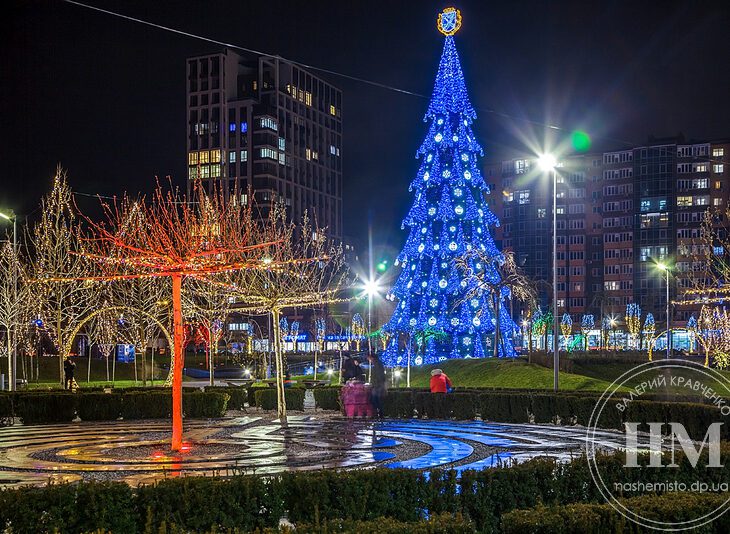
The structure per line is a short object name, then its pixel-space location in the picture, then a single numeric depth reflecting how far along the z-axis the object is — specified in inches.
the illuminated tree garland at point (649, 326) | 4047.7
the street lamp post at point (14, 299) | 1453.0
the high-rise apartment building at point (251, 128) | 5762.8
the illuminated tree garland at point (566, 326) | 4409.5
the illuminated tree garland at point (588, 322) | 4322.1
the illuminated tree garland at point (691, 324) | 4032.5
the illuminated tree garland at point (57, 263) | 1576.0
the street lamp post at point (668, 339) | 1949.3
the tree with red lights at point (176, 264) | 750.5
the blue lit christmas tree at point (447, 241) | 1951.3
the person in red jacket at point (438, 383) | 1194.0
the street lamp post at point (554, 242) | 1251.2
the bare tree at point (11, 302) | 1511.7
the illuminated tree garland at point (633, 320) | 4195.4
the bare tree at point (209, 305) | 1576.0
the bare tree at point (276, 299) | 1045.8
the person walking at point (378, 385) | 1052.0
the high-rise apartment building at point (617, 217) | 5315.0
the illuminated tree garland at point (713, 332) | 2113.7
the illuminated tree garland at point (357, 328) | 4303.6
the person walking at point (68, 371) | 1506.2
